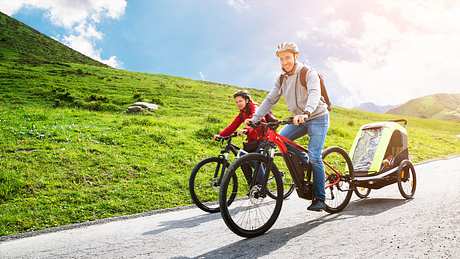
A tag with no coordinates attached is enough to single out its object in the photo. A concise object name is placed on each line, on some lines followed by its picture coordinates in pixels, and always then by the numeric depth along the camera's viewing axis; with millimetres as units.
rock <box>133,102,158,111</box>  32594
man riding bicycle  7273
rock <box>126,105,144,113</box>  31250
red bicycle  6494
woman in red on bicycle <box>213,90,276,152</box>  9648
